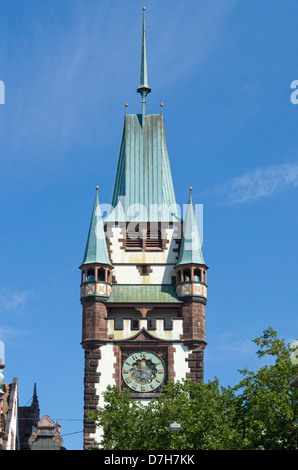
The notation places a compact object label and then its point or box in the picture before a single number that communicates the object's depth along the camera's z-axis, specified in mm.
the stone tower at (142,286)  84375
